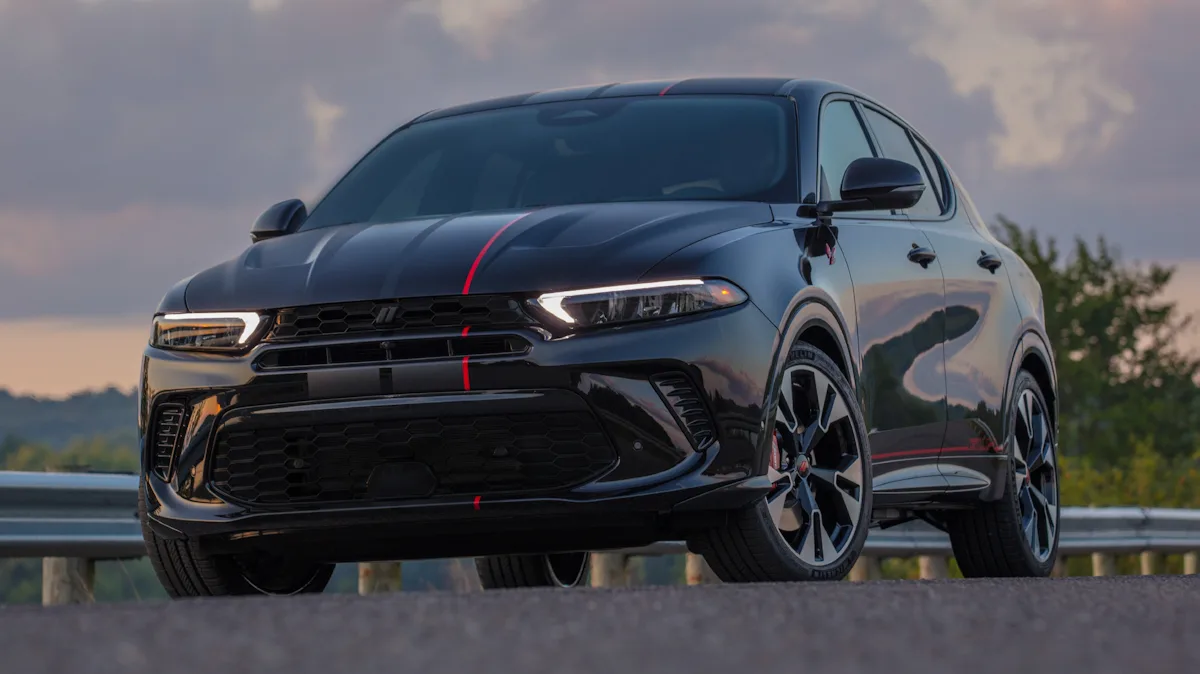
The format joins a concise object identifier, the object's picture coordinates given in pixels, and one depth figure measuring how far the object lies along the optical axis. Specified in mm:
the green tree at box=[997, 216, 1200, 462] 77188
